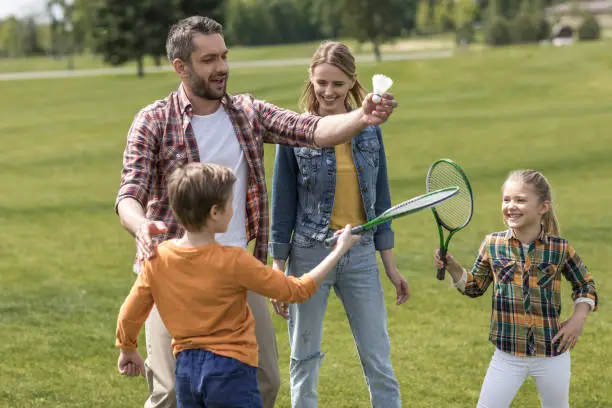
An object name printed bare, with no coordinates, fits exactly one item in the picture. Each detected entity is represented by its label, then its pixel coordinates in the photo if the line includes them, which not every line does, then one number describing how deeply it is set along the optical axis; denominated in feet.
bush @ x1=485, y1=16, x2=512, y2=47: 259.80
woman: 19.12
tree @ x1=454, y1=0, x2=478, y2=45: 294.25
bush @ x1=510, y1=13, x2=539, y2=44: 259.39
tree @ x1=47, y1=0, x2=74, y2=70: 333.21
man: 16.94
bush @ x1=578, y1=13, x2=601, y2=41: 259.39
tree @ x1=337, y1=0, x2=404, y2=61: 266.36
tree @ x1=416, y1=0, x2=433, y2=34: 366.43
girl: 17.93
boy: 14.42
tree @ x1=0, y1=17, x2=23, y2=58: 406.62
